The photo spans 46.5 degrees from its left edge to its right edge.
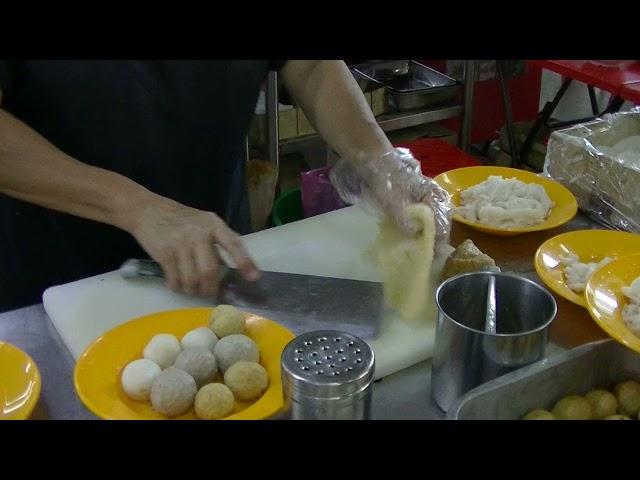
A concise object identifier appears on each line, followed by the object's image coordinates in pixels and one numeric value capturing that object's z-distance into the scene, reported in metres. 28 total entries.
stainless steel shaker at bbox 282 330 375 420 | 0.72
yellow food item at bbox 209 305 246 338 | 0.94
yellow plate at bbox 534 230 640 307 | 1.10
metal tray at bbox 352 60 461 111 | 2.45
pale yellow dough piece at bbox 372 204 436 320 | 1.02
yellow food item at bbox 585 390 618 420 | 0.86
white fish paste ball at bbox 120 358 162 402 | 0.85
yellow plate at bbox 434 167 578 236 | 1.21
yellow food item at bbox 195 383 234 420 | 0.81
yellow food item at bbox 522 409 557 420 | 0.82
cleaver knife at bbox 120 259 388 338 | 1.01
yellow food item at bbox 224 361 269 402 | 0.84
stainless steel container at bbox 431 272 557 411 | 0.80
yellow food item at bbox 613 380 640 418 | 0.87
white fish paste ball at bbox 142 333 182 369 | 0.89
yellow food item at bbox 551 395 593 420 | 0.84
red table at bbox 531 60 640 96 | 2.06
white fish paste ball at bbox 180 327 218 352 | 0.91
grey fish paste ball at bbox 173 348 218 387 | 0.86
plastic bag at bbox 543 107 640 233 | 1.25
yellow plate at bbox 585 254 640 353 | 0.90
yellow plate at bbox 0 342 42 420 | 0.82
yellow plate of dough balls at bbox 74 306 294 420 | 0.82
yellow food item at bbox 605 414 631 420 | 0.84
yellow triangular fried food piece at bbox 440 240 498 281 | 1.02
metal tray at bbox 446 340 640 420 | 0.79
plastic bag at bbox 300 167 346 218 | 1.66
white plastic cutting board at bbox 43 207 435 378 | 0.97
